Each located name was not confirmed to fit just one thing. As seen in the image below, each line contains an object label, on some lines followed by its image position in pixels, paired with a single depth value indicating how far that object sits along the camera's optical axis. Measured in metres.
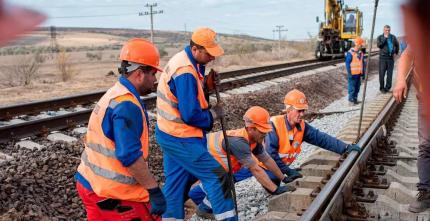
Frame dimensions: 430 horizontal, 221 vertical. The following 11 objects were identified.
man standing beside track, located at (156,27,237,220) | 4.39
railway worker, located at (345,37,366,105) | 13.96
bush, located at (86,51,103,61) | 51.07
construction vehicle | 33.41
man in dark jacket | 15.62
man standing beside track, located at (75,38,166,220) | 3.28
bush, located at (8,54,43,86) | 20.86
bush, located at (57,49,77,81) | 21.84
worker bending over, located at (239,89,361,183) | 6.05
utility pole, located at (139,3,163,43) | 36.44
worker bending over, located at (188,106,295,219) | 5.14
